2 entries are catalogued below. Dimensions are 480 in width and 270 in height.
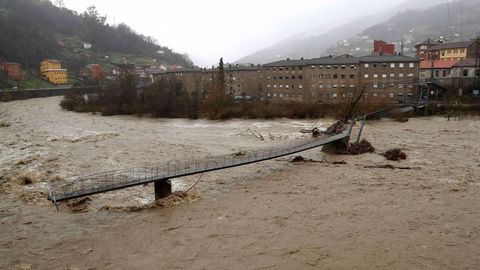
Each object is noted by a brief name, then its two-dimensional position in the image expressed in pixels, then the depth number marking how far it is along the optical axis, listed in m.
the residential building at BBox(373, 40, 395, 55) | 71.50
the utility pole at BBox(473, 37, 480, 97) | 51.65
